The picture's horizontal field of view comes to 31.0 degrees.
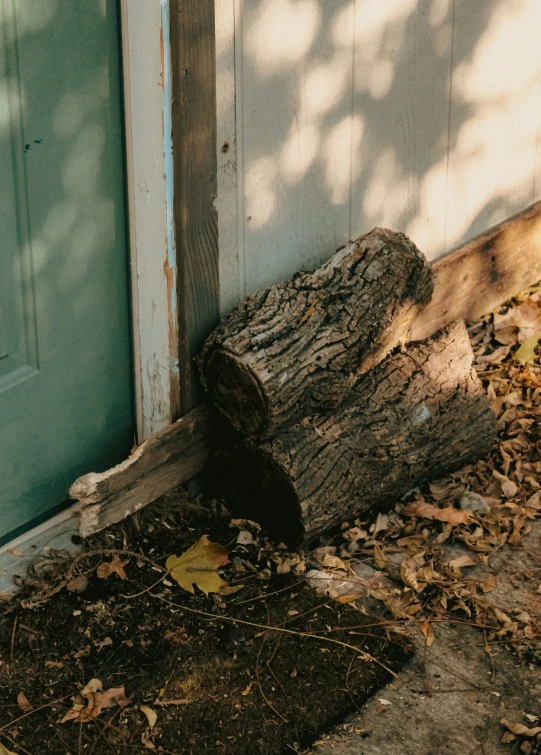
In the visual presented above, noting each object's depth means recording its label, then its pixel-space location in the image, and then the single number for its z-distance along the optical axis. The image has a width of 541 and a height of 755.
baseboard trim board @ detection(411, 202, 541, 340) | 4.18
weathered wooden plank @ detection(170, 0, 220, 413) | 2.78
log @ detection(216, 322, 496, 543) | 3.11
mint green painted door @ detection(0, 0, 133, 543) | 2.63
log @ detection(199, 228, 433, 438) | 3.03
